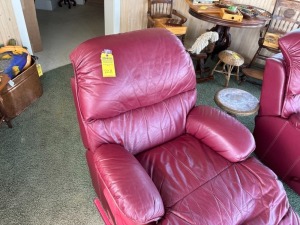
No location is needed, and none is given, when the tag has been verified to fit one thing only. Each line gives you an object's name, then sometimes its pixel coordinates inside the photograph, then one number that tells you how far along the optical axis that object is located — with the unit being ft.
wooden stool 8.25
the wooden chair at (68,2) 14.55
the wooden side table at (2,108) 5.39
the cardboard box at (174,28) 8.75
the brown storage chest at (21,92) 6.15
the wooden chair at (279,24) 8.46
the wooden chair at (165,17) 8.90
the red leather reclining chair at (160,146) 3.31
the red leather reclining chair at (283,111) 4.87
